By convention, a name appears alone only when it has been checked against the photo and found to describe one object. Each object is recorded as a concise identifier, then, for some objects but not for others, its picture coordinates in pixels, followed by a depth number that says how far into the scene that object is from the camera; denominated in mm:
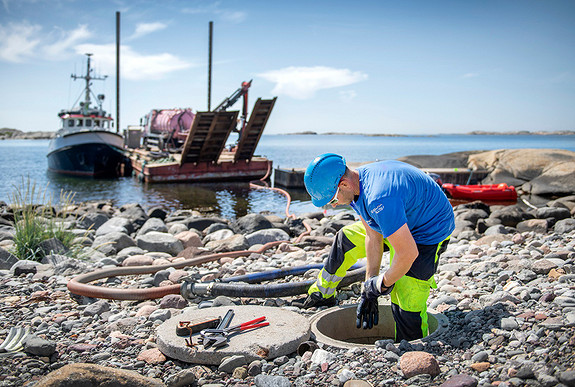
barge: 21906
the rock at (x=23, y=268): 5359
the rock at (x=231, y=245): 6785
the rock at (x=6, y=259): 5723
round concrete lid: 3119
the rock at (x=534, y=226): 8234
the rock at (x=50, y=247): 6254
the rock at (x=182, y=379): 2818
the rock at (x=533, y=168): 20125
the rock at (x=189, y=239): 7410
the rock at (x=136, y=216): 10488
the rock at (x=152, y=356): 3186
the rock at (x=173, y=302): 4309
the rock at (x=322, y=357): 3025
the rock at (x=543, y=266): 4520
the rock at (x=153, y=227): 9058
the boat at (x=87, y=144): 27547
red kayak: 17594
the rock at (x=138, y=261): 5957
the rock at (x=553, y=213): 10188
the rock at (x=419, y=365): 2754
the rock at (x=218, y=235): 8406
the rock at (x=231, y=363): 3026
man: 2963
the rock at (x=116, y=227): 8557
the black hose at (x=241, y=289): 4293
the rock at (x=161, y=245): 7023
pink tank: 30606
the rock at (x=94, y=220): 9859
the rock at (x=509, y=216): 10242
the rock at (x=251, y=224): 9328
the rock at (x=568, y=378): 2418
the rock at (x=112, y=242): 6898
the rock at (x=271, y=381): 2760
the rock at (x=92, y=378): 2506
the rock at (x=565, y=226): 7516
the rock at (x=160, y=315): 3965
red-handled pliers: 3209
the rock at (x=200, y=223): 9976
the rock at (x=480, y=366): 2783
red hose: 4394
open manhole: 3727
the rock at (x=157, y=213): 12008
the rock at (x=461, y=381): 2570
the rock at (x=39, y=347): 3189
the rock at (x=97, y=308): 4113
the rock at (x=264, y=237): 7375
